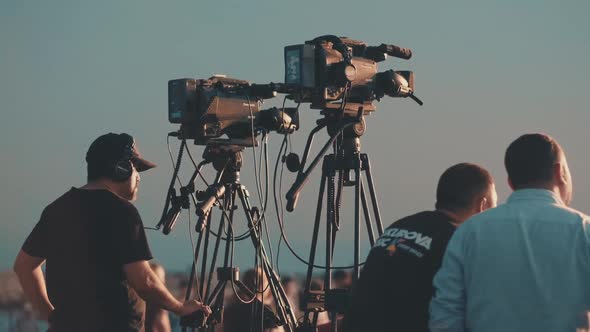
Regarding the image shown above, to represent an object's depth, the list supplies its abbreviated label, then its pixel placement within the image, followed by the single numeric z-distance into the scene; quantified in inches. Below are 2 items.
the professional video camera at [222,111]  219.8
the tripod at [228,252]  226.5
